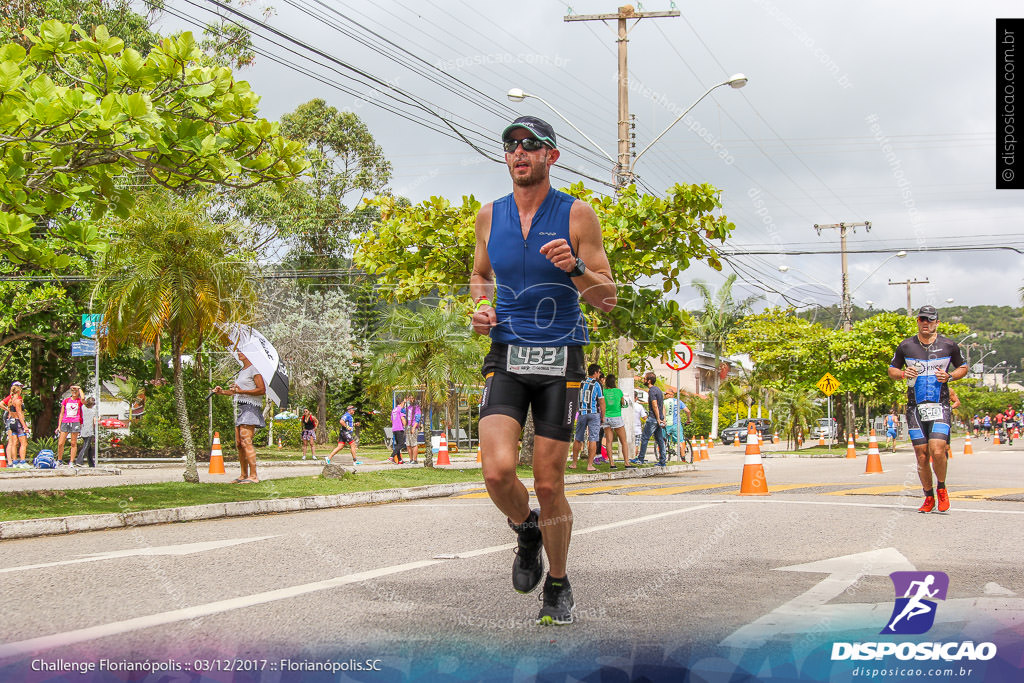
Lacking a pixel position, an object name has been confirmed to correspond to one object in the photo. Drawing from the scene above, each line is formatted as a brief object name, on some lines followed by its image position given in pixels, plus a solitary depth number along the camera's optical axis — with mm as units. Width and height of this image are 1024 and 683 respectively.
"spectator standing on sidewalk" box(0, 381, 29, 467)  20719
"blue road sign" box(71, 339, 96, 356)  22953
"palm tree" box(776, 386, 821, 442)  49531
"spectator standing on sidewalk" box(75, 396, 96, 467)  22078
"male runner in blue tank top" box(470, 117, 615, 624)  4258
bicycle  26141
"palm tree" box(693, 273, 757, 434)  54125
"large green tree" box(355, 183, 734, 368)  16250
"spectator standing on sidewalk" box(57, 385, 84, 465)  21125
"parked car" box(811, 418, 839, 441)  50966
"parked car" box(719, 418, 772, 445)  57625
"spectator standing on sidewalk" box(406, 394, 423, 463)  23953
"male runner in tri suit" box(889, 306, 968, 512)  9258
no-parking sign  20944
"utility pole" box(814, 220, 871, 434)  43000
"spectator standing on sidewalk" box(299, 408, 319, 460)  27250
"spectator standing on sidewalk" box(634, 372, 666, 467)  19469
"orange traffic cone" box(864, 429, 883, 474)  18047
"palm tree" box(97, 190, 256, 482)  14422
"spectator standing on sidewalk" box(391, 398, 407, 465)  24359
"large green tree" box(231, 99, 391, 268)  38438
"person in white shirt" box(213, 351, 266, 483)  12492
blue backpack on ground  21078
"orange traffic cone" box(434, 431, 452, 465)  23409
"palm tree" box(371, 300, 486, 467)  20734
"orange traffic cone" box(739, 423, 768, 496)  11844
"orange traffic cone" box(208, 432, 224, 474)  18422
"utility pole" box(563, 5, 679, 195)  22297
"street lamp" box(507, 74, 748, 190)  21453
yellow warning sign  38006
